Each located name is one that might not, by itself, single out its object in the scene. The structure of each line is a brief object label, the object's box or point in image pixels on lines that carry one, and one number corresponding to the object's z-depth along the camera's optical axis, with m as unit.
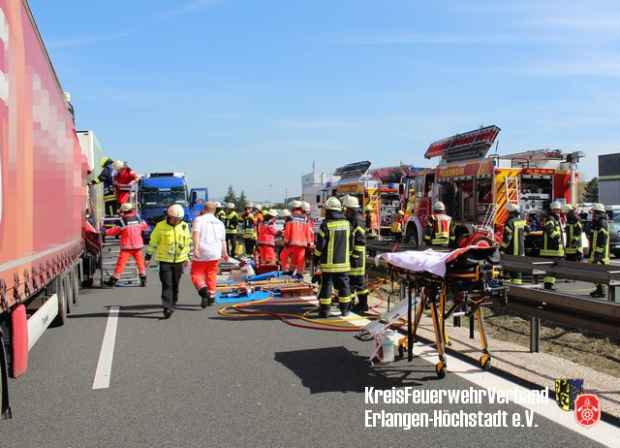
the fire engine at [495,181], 15.62
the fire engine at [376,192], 25.36
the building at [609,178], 55.19
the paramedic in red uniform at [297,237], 12.46
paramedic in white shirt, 9.84
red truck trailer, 4.57
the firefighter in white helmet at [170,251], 9.27
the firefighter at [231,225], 19.70
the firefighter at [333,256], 8.77
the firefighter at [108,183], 15.88
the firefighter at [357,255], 9.30
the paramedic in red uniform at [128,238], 12.45
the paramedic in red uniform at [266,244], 14.67
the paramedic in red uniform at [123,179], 16.30
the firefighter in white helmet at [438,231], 13.29
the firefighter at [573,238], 12.01
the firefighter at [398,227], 19.59
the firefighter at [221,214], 20.38
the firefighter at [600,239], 12.15
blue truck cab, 29.69
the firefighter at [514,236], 12.04
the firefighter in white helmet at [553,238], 11.70
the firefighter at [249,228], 19.14
